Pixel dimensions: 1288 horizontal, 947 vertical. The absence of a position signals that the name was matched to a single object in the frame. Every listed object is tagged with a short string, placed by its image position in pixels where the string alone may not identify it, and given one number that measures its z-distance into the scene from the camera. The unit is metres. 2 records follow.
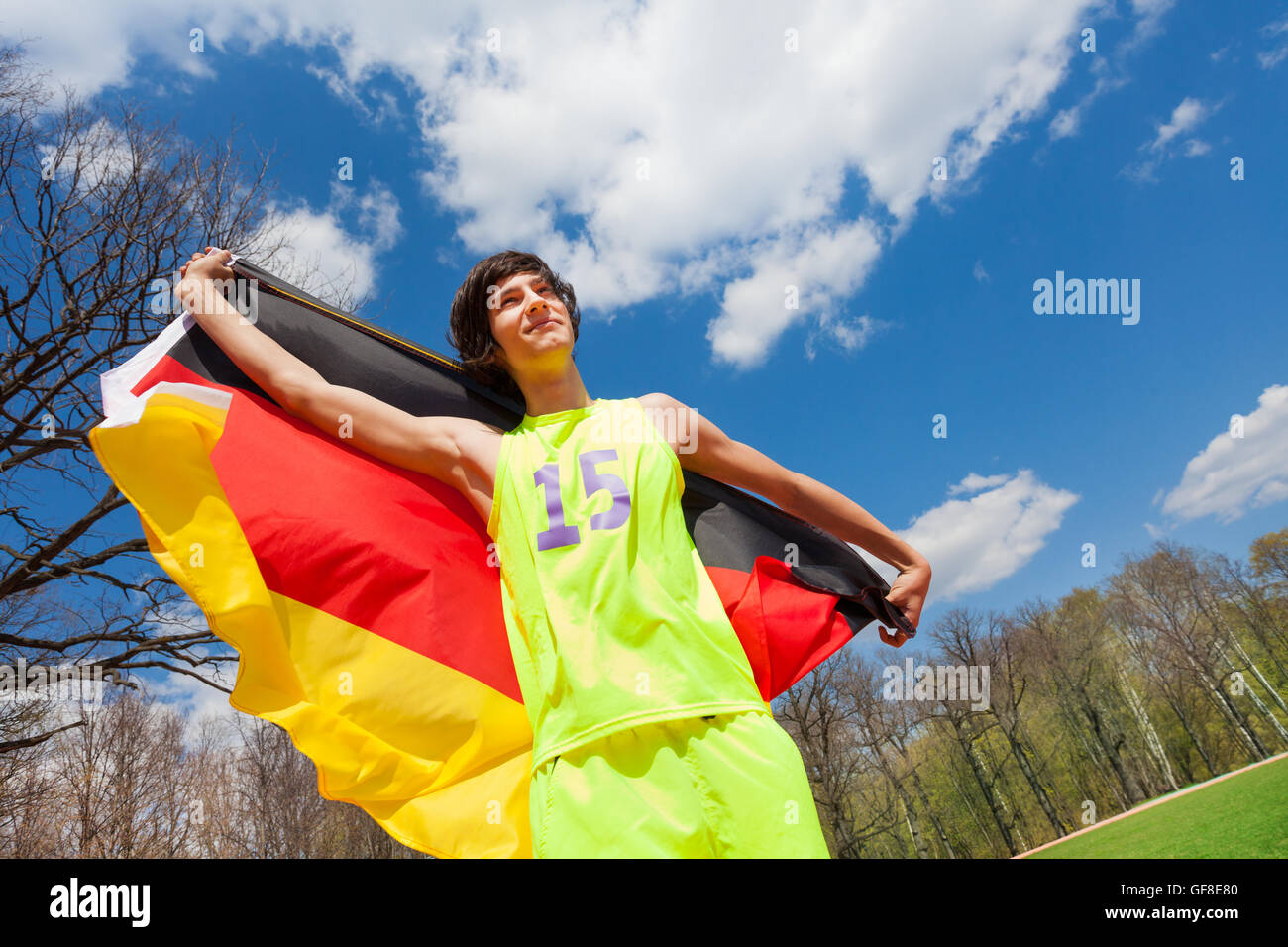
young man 1.82
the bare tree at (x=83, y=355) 8.66
